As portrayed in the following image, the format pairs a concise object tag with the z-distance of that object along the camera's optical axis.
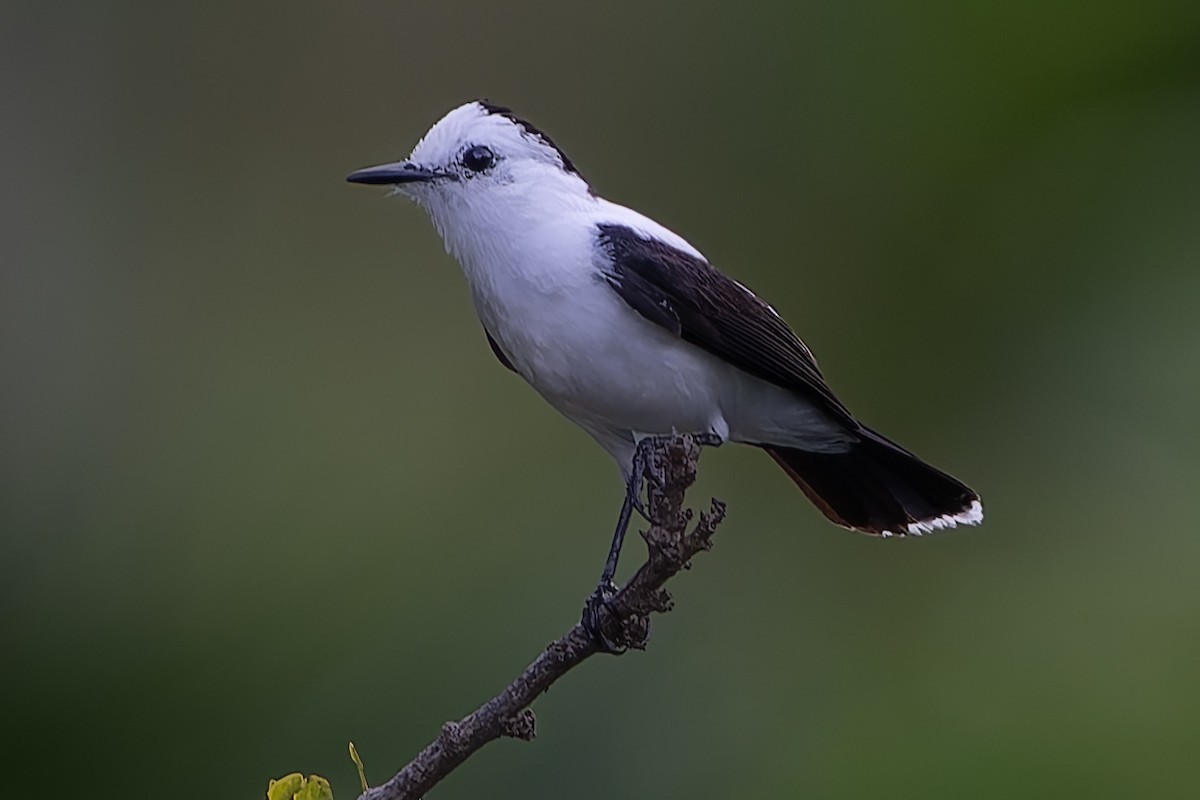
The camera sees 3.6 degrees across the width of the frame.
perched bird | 3.19
